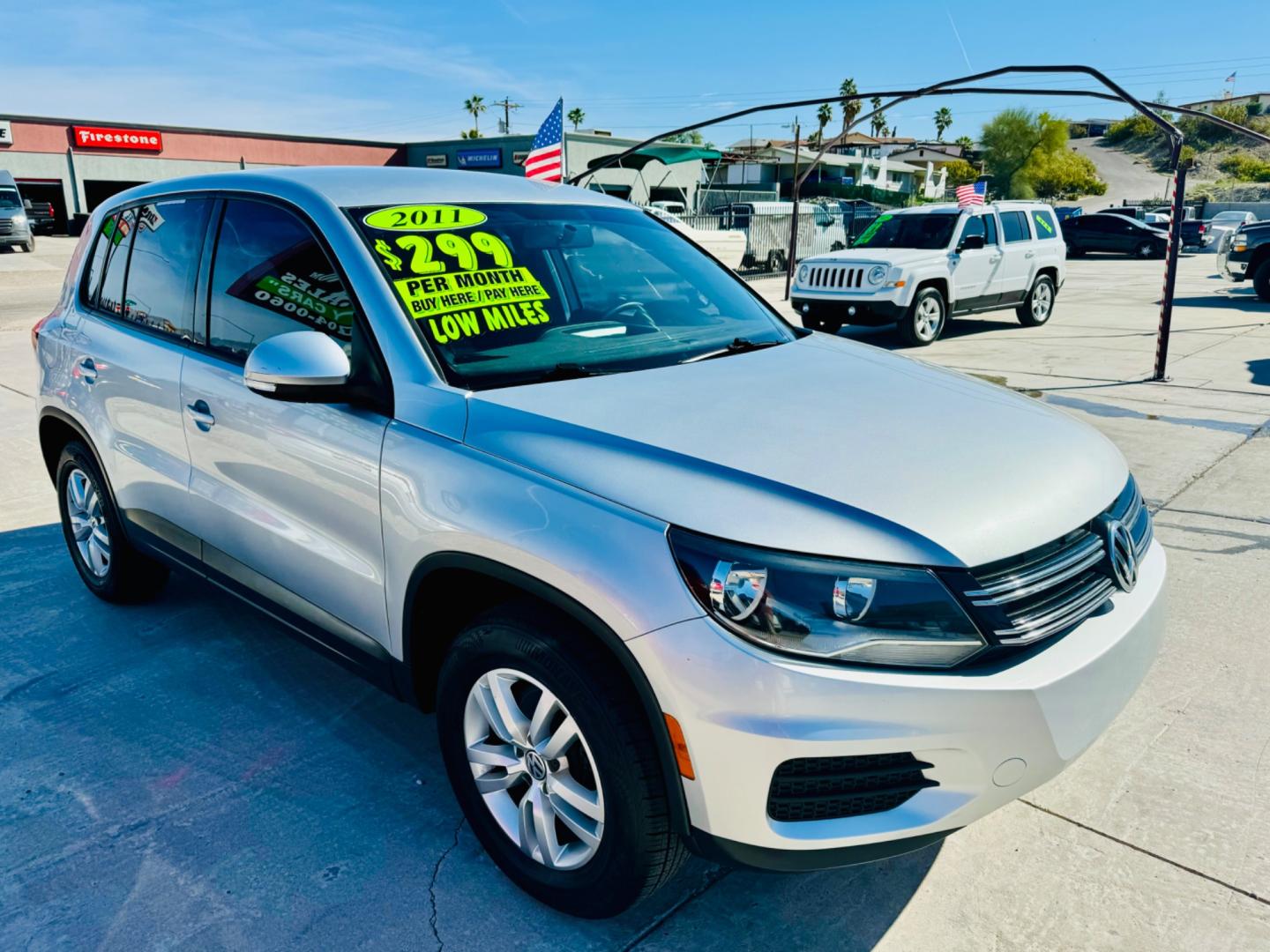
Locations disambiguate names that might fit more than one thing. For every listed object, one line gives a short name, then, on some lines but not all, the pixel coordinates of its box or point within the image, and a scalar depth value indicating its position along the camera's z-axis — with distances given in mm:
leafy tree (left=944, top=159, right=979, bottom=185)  85625
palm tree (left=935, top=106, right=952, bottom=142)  120600
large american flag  14180
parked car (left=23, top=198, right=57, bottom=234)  36531
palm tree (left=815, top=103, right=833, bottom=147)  96062
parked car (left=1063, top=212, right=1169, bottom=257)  31297
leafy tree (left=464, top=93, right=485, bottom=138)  99125
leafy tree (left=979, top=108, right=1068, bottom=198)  85438
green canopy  22031
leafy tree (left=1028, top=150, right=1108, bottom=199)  83812
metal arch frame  9508
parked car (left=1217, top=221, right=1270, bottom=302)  16719
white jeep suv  12227
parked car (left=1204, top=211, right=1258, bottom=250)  33375
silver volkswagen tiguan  1905
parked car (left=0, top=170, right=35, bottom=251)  28234
